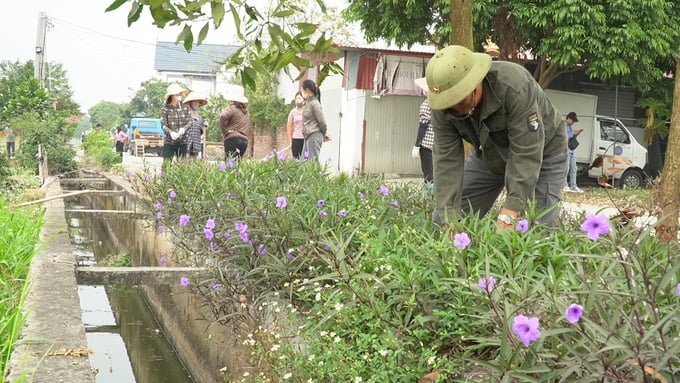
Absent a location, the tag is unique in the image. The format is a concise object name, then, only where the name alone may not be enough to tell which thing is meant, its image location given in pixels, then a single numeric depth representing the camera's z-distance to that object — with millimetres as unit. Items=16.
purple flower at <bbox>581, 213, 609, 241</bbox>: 1994
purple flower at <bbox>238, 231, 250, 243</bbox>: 3928
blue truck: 38531
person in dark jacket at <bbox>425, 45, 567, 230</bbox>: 3605
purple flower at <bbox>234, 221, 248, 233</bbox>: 3918
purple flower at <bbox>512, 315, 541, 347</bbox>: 1876
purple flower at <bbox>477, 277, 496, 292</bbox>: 2158
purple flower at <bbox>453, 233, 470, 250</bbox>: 2641
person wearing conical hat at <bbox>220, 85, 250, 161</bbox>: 10891
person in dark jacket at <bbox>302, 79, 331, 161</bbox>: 10047
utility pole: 24138
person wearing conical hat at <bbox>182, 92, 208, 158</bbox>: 10820
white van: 18766
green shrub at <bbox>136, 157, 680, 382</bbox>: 2074
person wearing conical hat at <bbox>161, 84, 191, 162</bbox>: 10297
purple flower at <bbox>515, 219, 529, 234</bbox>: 3096
